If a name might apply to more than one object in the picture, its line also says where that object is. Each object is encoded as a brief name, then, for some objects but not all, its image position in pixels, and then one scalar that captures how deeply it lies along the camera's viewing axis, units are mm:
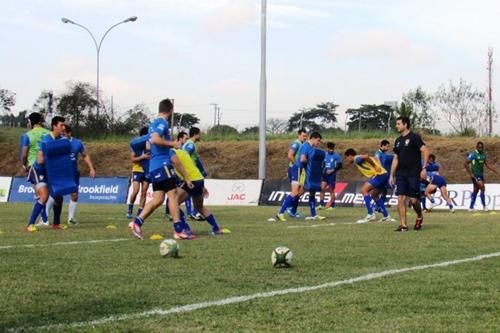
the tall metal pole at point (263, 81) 30969
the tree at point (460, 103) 48406
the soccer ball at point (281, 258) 7676
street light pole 45900
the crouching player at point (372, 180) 16672
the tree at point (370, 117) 46472
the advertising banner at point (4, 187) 30781
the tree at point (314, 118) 48344
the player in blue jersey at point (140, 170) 16641
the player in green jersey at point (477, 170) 22938
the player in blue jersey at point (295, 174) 17297
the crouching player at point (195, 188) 11930
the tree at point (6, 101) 72562
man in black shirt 13555
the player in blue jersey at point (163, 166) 10906
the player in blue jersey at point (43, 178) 13281
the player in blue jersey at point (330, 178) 25561
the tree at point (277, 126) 47969
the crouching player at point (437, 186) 23000
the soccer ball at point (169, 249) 8531
